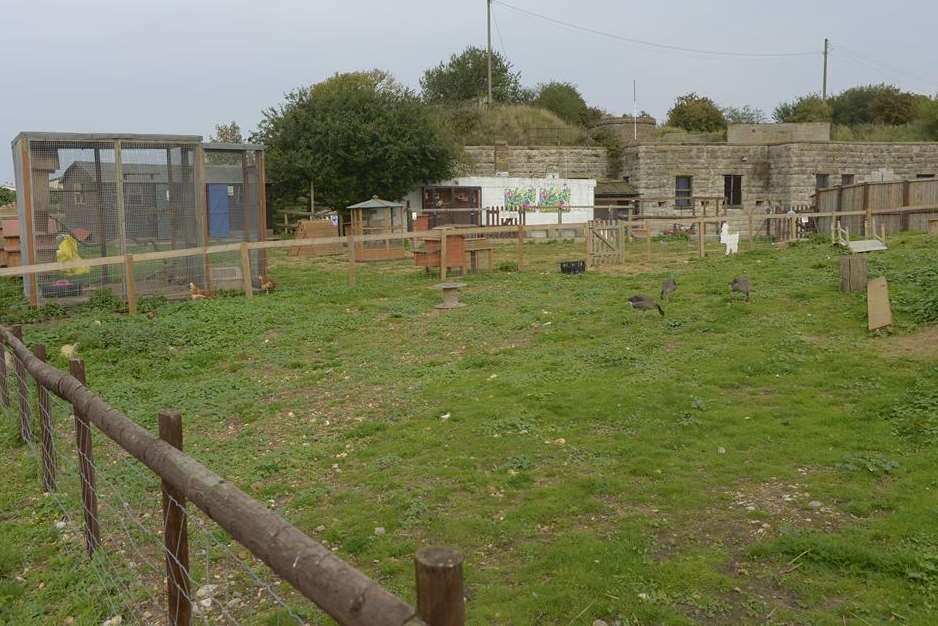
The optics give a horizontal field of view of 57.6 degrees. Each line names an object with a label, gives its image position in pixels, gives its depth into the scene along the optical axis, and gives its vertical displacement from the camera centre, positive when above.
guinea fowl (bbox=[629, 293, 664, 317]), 12.34 -1.26
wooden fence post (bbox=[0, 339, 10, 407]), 8.35 -1.58
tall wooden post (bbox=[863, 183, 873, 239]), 24.14 +0.00
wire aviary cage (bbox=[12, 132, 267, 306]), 14.62 +0.26
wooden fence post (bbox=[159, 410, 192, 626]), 3.61 -1.44
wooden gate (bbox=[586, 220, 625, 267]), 21.55 -0.71
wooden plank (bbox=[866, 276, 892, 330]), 10.66 -1.16
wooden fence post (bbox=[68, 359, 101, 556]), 5.09 -1.59
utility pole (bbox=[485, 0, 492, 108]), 51.86 +12.41
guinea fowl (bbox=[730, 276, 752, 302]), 13.12 -1.10
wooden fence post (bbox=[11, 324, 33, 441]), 7.03 -1.42
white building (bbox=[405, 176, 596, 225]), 37.47 +1.00
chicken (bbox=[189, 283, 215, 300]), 15.67 -1.31
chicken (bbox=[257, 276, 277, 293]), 16.91 -1.25
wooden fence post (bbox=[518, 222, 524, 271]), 20.28 -0.74
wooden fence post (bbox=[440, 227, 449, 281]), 18.58 -0.81
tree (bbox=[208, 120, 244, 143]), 58.19 +6.14
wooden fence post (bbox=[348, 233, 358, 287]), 17.59 -0.98
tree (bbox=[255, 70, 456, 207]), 35.66 +3.02
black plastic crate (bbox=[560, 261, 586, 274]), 19.27 -1.12
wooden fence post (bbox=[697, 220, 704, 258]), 22.61 -0.54
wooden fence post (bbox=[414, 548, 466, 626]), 1.79 -0.78
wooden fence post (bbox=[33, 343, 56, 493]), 6.27 -1.58
